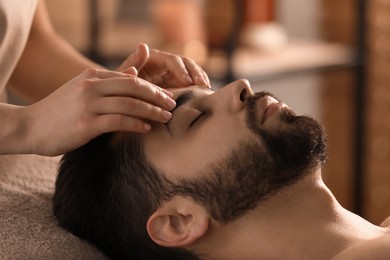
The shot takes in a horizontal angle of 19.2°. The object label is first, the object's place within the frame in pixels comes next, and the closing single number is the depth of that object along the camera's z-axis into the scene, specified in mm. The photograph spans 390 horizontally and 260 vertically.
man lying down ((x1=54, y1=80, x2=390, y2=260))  930
